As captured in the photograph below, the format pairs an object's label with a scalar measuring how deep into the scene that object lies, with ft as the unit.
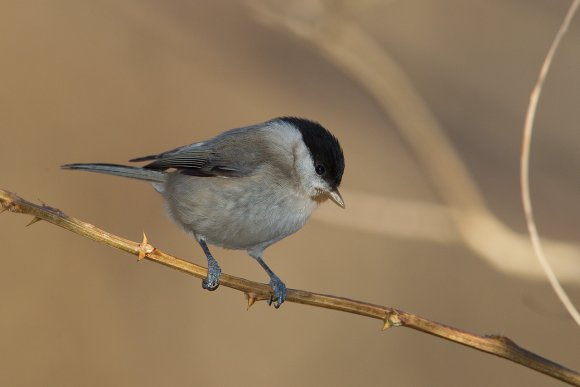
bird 19.94
